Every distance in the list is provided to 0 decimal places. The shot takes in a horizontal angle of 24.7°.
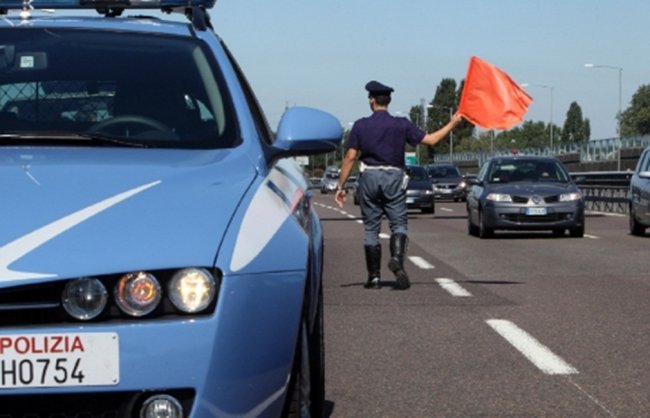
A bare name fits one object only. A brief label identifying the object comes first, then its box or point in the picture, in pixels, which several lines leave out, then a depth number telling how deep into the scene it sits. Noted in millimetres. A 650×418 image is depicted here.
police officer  13188
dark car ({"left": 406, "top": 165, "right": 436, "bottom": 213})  39931
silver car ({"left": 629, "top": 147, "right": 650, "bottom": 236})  22812
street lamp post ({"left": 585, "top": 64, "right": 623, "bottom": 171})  67188
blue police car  3717
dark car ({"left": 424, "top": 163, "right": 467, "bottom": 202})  54406
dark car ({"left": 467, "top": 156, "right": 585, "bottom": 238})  23688
